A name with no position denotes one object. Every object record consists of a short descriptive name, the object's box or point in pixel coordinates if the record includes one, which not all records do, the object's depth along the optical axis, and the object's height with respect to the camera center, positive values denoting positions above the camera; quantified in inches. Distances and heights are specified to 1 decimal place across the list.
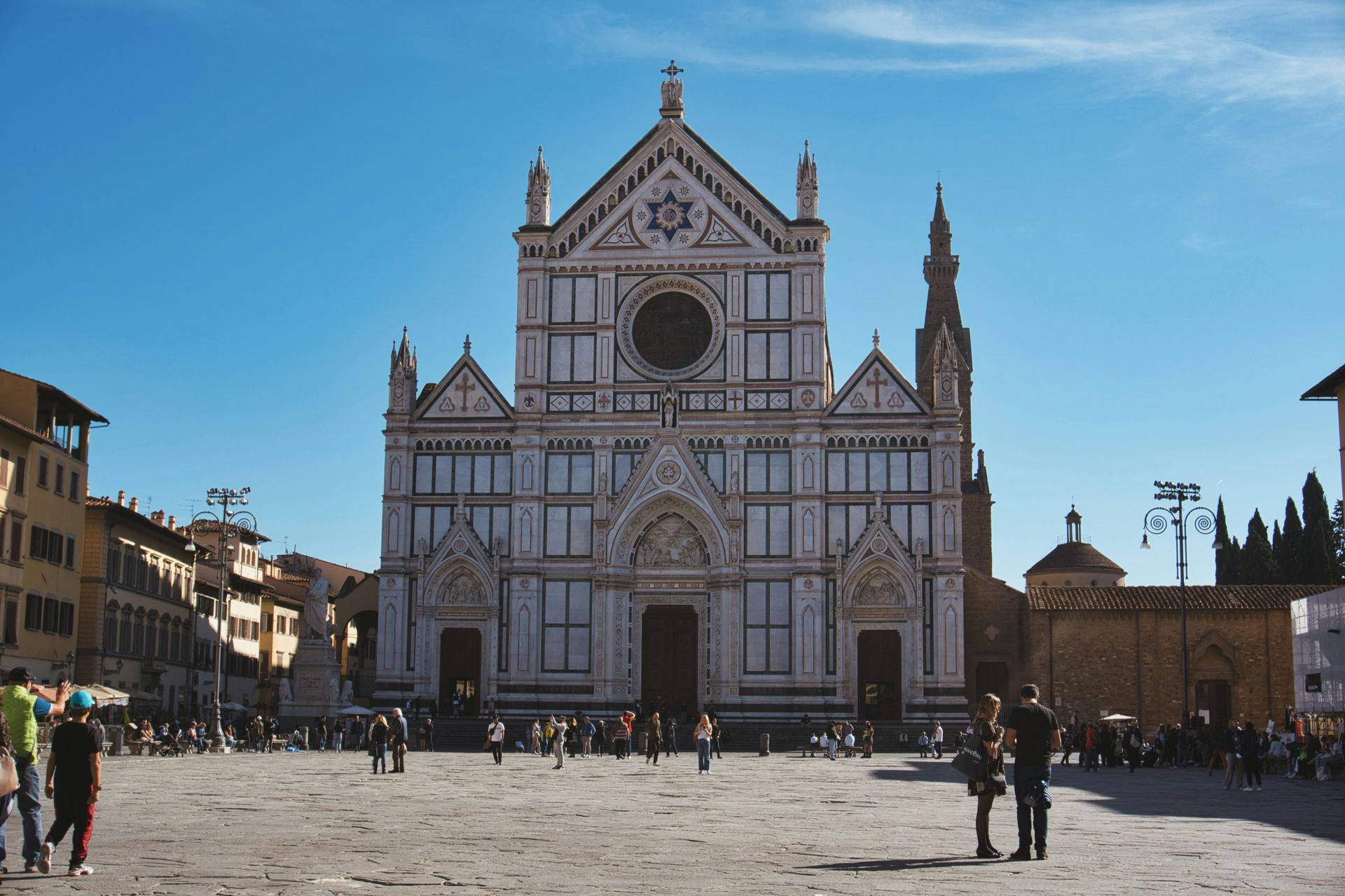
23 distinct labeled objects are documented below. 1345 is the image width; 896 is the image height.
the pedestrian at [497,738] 1427.2 -54.8
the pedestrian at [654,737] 1440.7 -53.5
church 1989.4 +249.8
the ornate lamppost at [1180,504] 1638.8 +197.4
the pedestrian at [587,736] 1641.5 -60.2
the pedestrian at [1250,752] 1092.5 -45.8
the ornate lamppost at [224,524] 1775.3 +191.9
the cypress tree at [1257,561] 2635.3 +220.1
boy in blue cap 496.1 -32.2
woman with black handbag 553.0 -32.6
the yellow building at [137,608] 1927.9 +91.5
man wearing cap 493.0 -23.1
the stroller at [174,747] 1568.7 -73.9
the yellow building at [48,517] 1696.6 +183.1
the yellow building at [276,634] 2753.4 +79.4
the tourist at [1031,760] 546.9 -27.0
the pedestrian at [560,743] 1348.4 -55.8
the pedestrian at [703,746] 1274.6 -53.7
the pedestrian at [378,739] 1198.5 -47.8
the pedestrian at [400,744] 1186.6 -51.0
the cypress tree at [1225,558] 2824.8 +243.6
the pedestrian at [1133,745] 1423.0 -55.3
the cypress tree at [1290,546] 2541.8 +238.7
